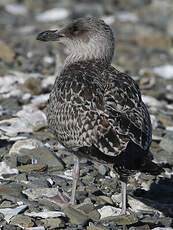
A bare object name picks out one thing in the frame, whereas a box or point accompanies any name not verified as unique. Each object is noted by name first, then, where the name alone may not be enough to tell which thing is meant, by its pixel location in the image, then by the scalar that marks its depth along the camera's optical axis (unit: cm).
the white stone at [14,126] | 1543
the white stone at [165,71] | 2521
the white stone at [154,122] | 1718
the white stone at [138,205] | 1223
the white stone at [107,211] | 1152
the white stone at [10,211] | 1078
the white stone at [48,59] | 2387
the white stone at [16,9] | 3347
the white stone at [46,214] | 1078
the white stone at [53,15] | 3266
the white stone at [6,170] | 1293
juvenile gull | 1073
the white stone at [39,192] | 1193
